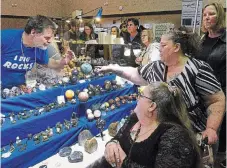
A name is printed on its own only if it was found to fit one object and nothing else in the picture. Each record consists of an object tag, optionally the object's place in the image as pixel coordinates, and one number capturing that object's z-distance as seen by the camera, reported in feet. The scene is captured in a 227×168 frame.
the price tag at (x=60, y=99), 7.26
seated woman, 3.63
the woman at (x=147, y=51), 9.66
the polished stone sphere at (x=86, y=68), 8.44
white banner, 15.76
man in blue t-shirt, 6.97
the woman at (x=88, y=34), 15.23
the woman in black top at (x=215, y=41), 6.78
